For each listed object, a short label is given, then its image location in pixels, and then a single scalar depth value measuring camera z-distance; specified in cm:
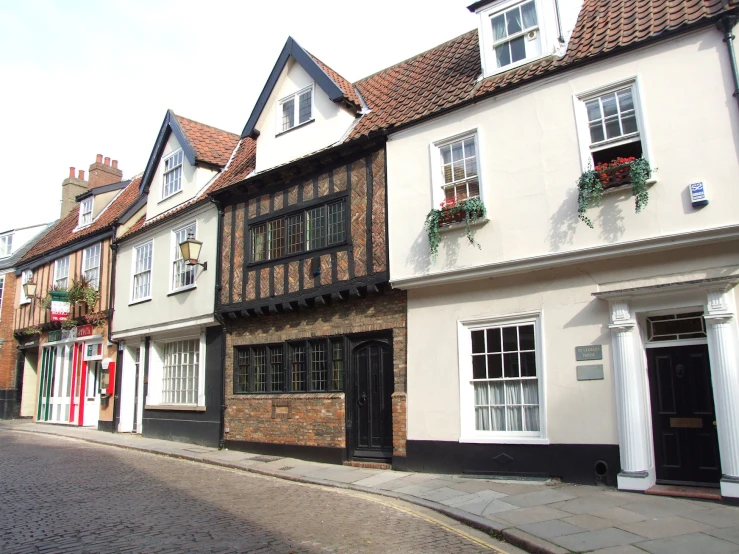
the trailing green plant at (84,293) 2045
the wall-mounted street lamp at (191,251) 1555
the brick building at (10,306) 2459
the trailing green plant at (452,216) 1016
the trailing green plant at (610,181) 845
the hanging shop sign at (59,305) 2111
